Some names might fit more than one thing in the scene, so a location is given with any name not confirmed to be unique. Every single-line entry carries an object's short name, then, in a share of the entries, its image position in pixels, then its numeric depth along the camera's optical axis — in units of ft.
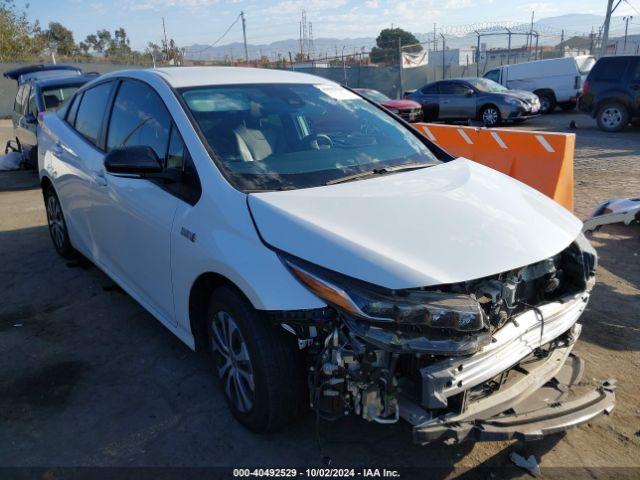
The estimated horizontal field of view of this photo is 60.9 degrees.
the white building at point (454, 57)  98.85
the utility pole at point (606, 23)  85.76
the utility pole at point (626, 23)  107.93
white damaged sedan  7.43
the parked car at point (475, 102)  53.62
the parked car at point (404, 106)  52.90
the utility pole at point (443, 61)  85.44
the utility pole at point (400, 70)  82.79
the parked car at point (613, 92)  44.70
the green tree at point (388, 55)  86.13
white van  62.85
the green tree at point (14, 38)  110.01
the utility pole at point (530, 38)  95.48
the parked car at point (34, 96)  32.63
